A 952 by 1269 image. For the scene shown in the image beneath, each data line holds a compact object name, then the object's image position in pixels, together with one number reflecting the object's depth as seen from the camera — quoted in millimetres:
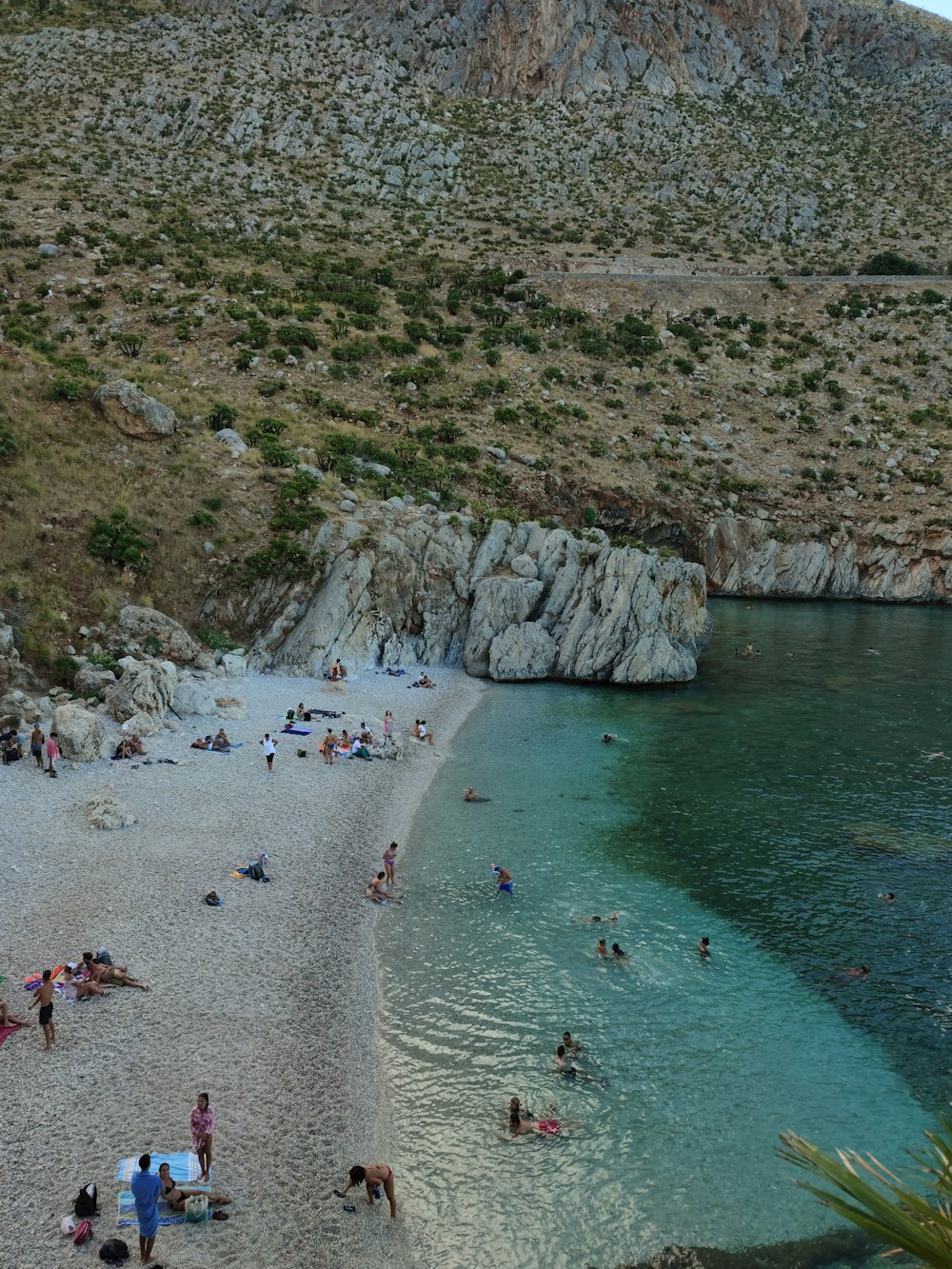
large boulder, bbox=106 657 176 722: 29484
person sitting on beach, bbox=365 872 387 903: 20562
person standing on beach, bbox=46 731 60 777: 24938
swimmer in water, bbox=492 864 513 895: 21172
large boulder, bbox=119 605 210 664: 34312
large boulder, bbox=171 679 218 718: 31688
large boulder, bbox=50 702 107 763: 26219
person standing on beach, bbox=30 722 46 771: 25344
